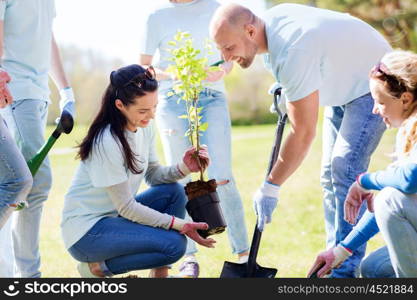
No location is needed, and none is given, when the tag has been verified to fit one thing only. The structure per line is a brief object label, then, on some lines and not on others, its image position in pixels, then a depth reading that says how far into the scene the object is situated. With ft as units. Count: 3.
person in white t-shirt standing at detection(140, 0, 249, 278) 12.46
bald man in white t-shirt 9.62
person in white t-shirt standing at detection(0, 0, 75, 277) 10.91
